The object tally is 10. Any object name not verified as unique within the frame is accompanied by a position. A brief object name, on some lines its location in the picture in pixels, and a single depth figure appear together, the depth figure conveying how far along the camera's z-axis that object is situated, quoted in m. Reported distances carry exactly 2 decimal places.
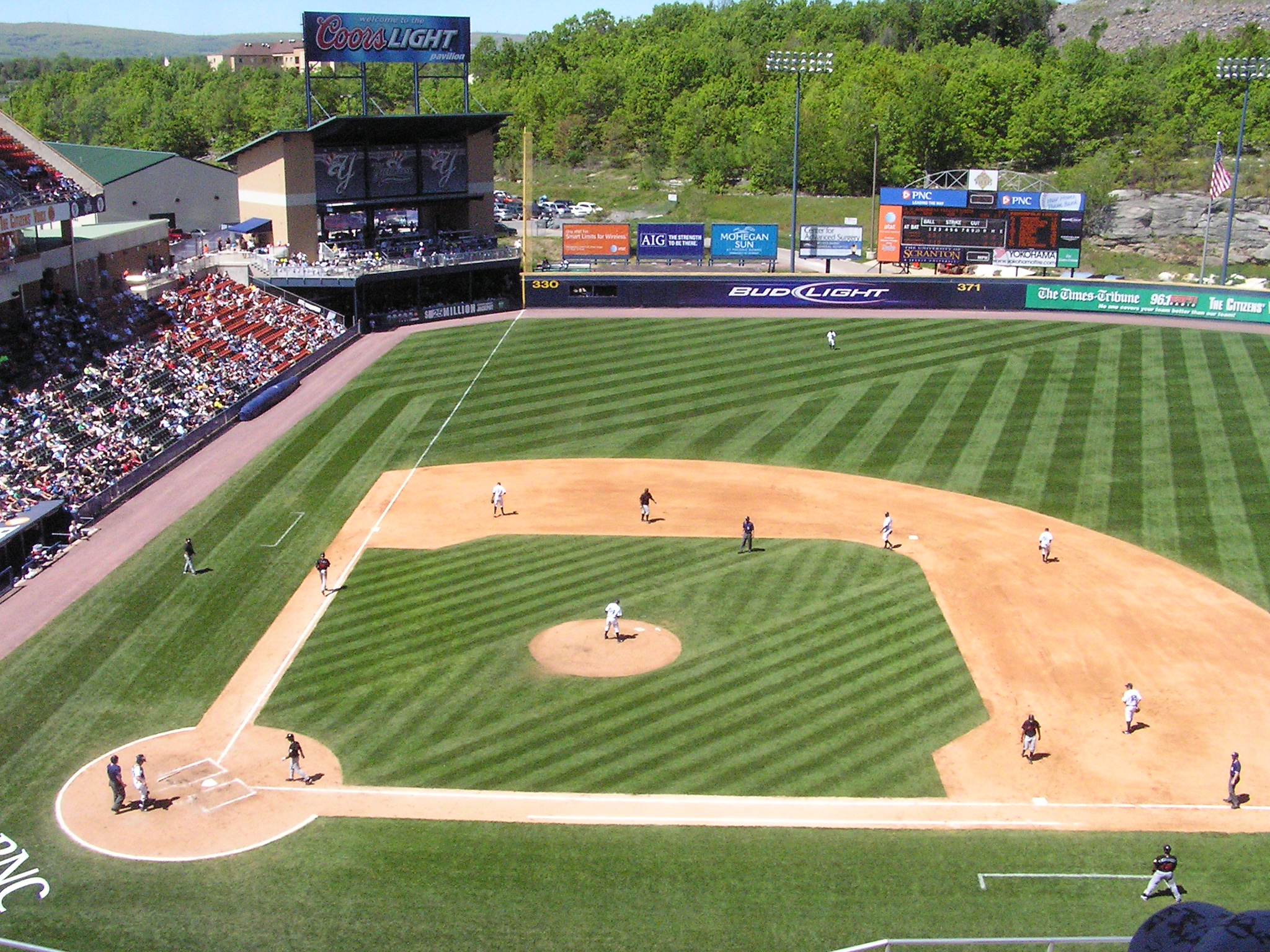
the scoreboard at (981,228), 73.25
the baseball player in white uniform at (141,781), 24.41
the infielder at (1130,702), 27.19
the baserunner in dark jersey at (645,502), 41.09
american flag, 69.94
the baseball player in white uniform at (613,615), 31.69
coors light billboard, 69.69
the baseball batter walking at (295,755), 25.38
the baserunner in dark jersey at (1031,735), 26.03
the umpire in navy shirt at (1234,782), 24.41
